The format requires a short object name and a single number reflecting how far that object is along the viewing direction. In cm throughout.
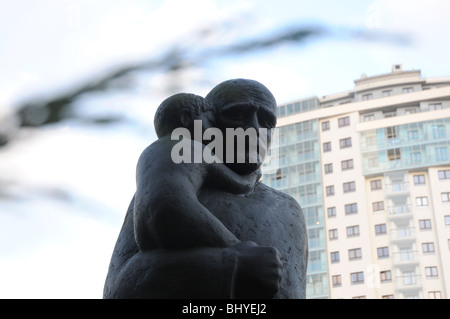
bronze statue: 230
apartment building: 4481
